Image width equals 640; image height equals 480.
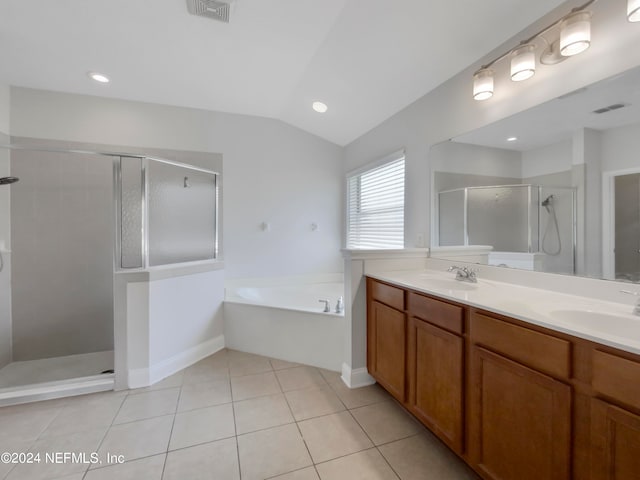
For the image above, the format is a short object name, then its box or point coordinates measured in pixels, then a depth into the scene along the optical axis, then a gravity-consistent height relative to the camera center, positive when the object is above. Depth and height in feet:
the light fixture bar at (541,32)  3.82 +3.26
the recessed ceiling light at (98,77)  7.91 +4.73
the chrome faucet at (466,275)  5.59 -0.76
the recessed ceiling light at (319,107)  9.17 +4.45
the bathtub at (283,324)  7.68 -2.55
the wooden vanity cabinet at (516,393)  2.55 -1.87
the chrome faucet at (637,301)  3.29 -0.80
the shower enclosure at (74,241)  7.86 -0.07
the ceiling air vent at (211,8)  5.53 +4.75
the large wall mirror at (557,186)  3.87 +0.90
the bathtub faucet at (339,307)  8.02 -2.04
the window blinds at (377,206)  8.75 +1.18
